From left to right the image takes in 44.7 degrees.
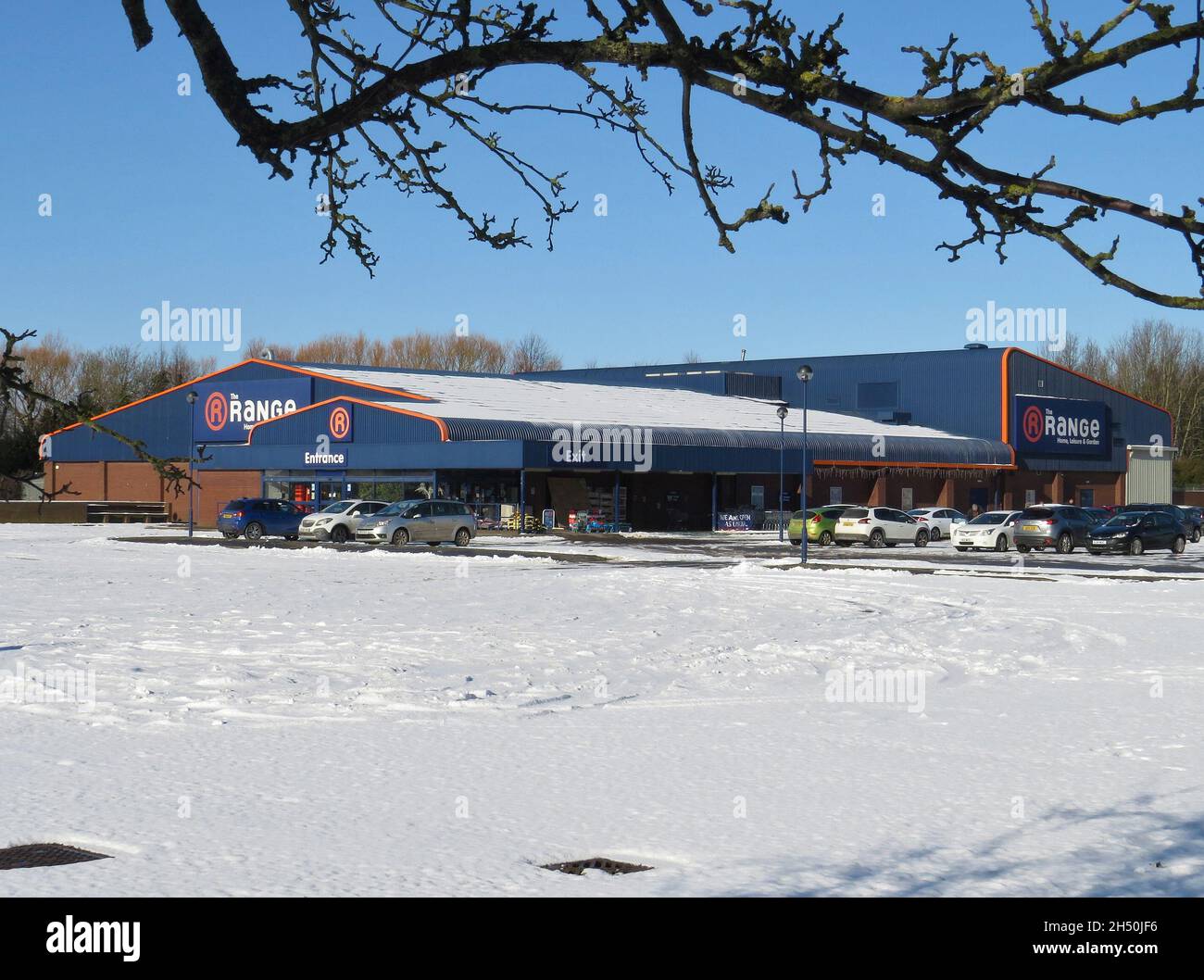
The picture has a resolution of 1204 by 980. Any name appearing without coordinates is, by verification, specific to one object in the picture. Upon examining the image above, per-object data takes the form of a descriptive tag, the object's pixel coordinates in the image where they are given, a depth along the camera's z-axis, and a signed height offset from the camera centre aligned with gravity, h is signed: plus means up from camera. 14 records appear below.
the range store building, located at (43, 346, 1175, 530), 59.41 +3.12
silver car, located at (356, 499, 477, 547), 46.84 -0.59
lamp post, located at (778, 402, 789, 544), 51.88 +3.25
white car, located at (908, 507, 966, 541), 56.78 -0.54
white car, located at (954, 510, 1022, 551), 46.72 -0.91
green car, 52.06 -0.61
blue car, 50.66 -0.43
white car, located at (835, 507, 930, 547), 51.16 -0.79
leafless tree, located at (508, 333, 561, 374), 130.12 +12.80
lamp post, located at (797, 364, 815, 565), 40.81 +3.72
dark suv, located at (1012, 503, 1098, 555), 46.81 -0.78
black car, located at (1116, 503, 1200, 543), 51.37 -0.40
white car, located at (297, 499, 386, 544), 48.69 -0.60
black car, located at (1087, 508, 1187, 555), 46.12 -0.93
